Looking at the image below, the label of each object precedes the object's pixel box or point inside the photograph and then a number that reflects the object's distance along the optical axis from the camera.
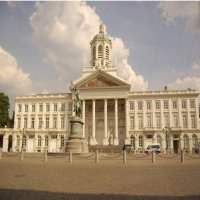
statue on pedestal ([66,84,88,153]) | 30.51
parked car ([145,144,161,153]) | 52.64
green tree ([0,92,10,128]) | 71.44
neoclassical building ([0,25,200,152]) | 63.38
